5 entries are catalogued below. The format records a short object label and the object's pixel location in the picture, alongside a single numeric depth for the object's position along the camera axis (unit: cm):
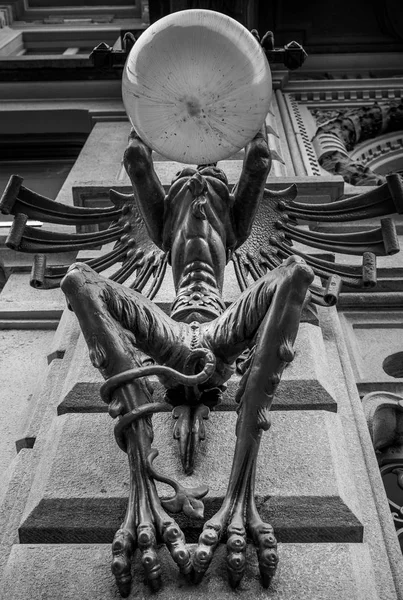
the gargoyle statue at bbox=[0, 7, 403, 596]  229
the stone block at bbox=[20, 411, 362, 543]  256
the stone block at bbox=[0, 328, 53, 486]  370
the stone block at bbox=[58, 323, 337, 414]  321
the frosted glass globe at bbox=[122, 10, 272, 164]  277
